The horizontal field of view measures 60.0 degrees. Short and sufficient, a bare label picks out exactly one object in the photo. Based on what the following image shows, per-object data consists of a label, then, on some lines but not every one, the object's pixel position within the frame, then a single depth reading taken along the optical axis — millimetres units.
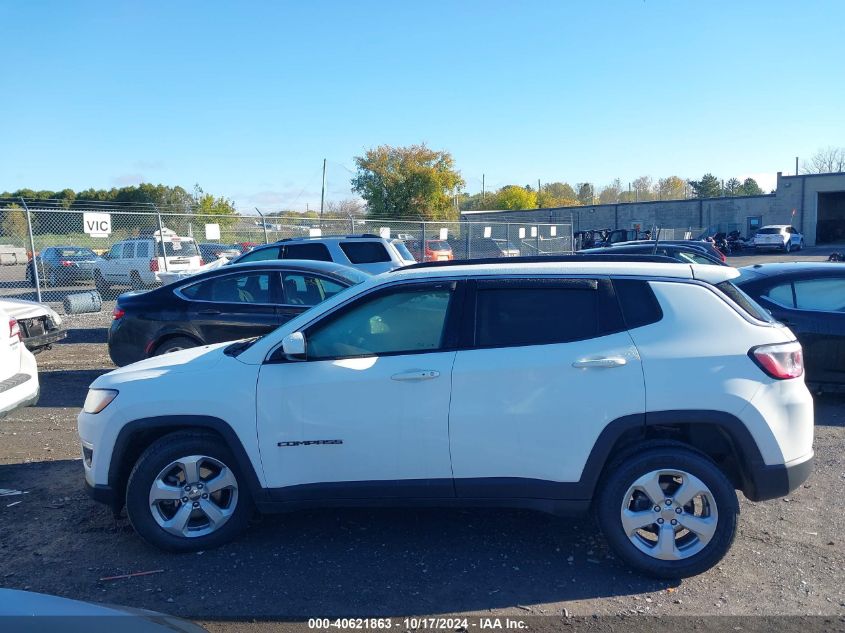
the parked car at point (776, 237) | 42906
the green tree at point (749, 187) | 106450
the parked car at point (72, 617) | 2385
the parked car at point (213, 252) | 22673
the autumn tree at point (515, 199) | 85625
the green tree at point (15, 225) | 26469
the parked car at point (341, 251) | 13680
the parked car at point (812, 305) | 7621
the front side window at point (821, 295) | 7855
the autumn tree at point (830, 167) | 87200
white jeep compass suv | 4094
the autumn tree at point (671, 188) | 115250
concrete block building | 51000
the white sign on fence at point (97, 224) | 16453
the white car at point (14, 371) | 6188
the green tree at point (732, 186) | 108056
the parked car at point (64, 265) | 22062
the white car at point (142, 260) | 19734
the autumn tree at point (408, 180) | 55750
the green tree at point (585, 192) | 112688
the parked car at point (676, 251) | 15405
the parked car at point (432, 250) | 23353
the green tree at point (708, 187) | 104250
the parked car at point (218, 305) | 8875
